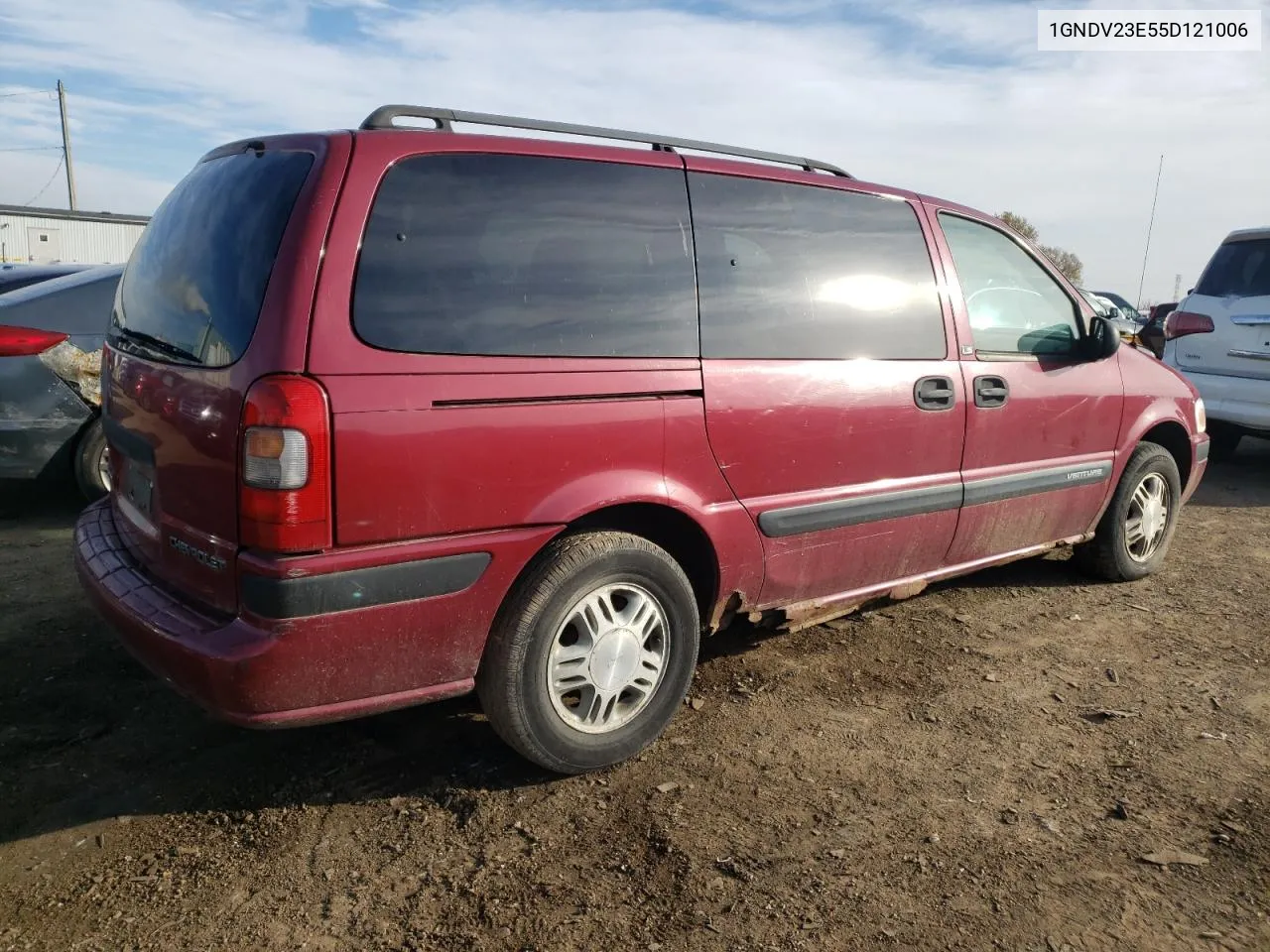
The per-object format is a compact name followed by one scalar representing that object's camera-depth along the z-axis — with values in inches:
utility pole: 1582.2
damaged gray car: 210.5
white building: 1558.8
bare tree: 1350.9
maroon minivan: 95.6
